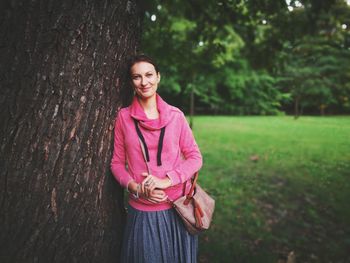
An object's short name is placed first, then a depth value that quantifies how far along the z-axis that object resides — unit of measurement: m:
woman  2.04
